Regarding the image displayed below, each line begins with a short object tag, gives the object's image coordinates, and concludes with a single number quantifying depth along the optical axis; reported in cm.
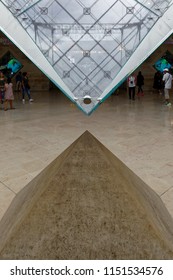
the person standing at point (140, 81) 1320
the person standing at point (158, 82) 1550
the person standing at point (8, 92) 936
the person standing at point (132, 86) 1162
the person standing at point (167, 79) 970
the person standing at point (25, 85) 1170
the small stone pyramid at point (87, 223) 144
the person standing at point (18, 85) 1626
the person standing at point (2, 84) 969
